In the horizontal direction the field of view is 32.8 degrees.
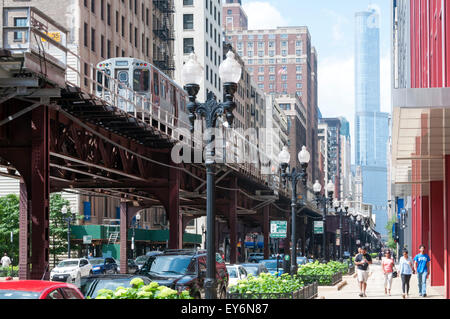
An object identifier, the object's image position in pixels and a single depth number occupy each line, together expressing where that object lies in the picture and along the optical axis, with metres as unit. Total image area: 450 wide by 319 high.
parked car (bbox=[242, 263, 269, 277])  32.72
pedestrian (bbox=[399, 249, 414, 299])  28.08
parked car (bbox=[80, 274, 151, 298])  16.81
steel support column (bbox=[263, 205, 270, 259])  70.94
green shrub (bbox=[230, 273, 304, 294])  22.03
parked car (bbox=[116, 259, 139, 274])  55.02
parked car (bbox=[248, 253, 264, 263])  85.53
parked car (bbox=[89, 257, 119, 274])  52.38
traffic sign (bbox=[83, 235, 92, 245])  58.16
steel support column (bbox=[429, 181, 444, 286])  35.81
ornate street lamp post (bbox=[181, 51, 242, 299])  15.99
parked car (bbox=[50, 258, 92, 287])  47.07
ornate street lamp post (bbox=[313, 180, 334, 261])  45.26
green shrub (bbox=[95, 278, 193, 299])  12.84
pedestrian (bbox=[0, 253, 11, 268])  54.28
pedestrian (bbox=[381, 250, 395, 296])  29.52
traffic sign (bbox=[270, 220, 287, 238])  40.72
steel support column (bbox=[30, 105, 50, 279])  22.69
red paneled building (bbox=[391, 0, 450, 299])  17.88
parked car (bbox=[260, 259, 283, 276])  44.34
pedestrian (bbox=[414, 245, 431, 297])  26.62
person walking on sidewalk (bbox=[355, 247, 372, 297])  27.89
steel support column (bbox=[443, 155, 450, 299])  26.40
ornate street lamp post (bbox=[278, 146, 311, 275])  31.31
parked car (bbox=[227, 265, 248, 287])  29.42
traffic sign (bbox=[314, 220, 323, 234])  60.01
